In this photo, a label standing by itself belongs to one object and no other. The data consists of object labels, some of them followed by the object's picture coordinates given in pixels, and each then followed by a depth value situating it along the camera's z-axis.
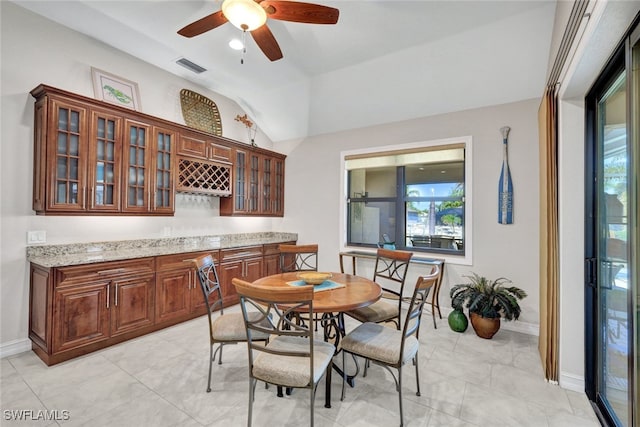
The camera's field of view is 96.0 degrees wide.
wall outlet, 2.78
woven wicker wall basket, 4.13
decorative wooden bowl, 2.43
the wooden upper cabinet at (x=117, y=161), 2.68
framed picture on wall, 3.22
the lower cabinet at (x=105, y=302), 2.50
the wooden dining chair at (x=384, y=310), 2.52
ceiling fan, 1.86
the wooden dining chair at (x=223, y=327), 2.17
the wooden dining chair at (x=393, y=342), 1.85
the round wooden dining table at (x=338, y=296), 1.91
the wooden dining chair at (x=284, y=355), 1.57
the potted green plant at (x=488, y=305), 2.97
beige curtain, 2.30
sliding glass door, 1.51
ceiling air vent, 3.64
